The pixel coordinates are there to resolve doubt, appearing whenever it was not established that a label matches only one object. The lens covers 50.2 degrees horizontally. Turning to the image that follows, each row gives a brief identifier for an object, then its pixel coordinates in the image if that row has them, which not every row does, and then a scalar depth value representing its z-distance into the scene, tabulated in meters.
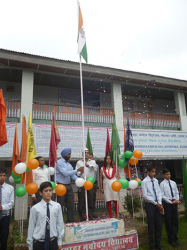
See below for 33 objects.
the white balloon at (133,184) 4.86
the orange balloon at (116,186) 4.40
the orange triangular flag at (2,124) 4.40
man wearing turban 4.64
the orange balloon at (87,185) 4.28
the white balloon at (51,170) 5.06
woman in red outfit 4.99
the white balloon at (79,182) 4.41
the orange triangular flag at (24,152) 4.57
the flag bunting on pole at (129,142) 5.52
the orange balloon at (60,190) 4.12
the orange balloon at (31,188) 3.90
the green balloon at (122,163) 5.49
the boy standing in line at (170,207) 4.45
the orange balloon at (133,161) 5.57
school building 7.79
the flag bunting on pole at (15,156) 4.60
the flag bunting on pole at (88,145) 7.04
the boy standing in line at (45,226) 2.60
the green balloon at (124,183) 4.64
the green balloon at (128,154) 5.21
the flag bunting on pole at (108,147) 5.93
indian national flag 5.43
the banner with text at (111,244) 3.42
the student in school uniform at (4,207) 3.73
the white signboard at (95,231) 3.53
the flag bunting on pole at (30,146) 4.53
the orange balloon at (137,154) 5.11
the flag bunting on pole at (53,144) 4.78
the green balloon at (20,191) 4.06
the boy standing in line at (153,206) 4.11
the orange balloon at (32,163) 4.06
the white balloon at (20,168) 4.04
